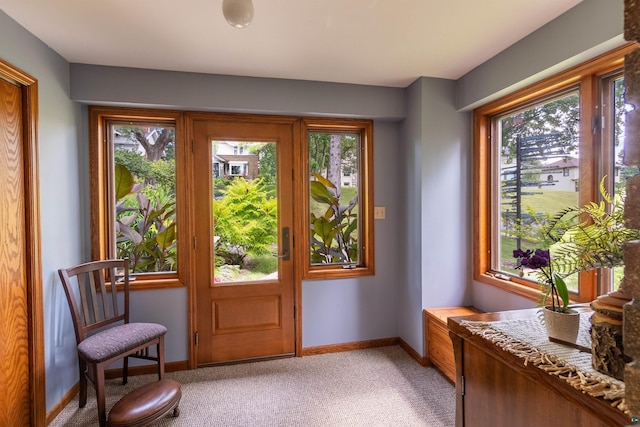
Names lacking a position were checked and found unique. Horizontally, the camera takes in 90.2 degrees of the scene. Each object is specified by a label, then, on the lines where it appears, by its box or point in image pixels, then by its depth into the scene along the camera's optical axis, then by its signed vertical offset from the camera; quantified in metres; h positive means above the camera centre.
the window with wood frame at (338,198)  2.93 +0.09
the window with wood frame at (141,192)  2.56 +0.15
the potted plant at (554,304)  1.08 -0.35
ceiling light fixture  1.32 +0.84
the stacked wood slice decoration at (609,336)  0.87 -0.37
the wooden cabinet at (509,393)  0.85 -0.58
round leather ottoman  1.84 -1.18
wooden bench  2.39 -1.03
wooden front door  2.68 -0.24
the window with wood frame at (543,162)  1.77 +0.29
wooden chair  1.88 -0.80
